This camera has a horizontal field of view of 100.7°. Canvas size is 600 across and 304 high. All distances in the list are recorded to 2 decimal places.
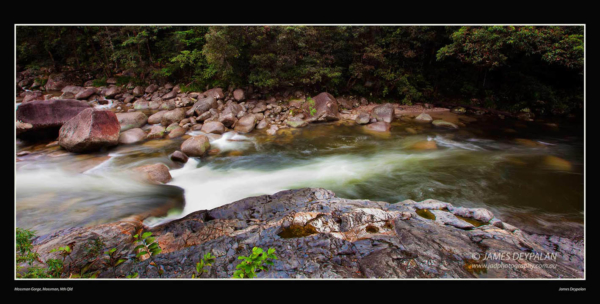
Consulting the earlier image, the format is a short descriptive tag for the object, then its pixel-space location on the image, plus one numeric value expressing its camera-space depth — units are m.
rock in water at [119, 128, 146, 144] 9.04
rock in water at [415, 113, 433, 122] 12.27
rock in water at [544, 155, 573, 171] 6.71
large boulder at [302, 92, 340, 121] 12.26
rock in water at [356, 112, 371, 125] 11.99
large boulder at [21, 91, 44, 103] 15.23
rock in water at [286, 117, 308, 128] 11.74
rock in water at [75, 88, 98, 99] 15.39
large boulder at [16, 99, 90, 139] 8.63
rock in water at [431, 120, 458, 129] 11.29
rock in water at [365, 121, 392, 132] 11.22
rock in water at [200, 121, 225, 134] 10.55
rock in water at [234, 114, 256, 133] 11.01
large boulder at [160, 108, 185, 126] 11.23
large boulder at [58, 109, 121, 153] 7.70
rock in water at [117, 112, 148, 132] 10.65
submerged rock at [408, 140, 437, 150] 8.97
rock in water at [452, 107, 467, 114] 13.63
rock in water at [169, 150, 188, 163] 7.79
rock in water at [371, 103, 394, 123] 12.28
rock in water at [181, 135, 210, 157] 8.23
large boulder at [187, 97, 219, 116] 12.31
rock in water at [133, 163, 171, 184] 6.28
